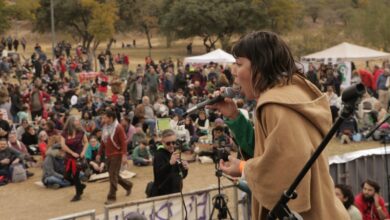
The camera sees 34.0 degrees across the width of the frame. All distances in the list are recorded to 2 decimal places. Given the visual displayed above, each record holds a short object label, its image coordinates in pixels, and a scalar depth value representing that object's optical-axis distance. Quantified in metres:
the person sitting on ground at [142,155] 13.42
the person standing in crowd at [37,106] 17.22
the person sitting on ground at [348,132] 14.91
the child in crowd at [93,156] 12.13
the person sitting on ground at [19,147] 12.57
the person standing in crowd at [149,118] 15.82
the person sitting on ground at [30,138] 13.98
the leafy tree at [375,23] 41.16
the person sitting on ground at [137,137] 13.98
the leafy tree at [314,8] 74.62
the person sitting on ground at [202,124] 15.06
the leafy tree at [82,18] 45.66
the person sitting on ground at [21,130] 14.03
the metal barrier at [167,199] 6.38
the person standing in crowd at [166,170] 7.85
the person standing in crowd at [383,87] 17.53
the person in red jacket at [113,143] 9.76
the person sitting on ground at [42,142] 13.11
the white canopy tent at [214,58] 24.77
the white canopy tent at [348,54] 23.58
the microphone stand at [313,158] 2.04
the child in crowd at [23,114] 15.97
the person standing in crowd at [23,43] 46.75
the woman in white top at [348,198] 6.29
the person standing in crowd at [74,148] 10.84
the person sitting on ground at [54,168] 11.58
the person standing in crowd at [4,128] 12.52
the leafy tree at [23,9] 44.81
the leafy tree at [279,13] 51.22
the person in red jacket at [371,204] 7.07
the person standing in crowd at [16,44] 44.66
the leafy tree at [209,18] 48.88
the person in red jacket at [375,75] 18.99
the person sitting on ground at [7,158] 12.02
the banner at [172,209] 6.55
